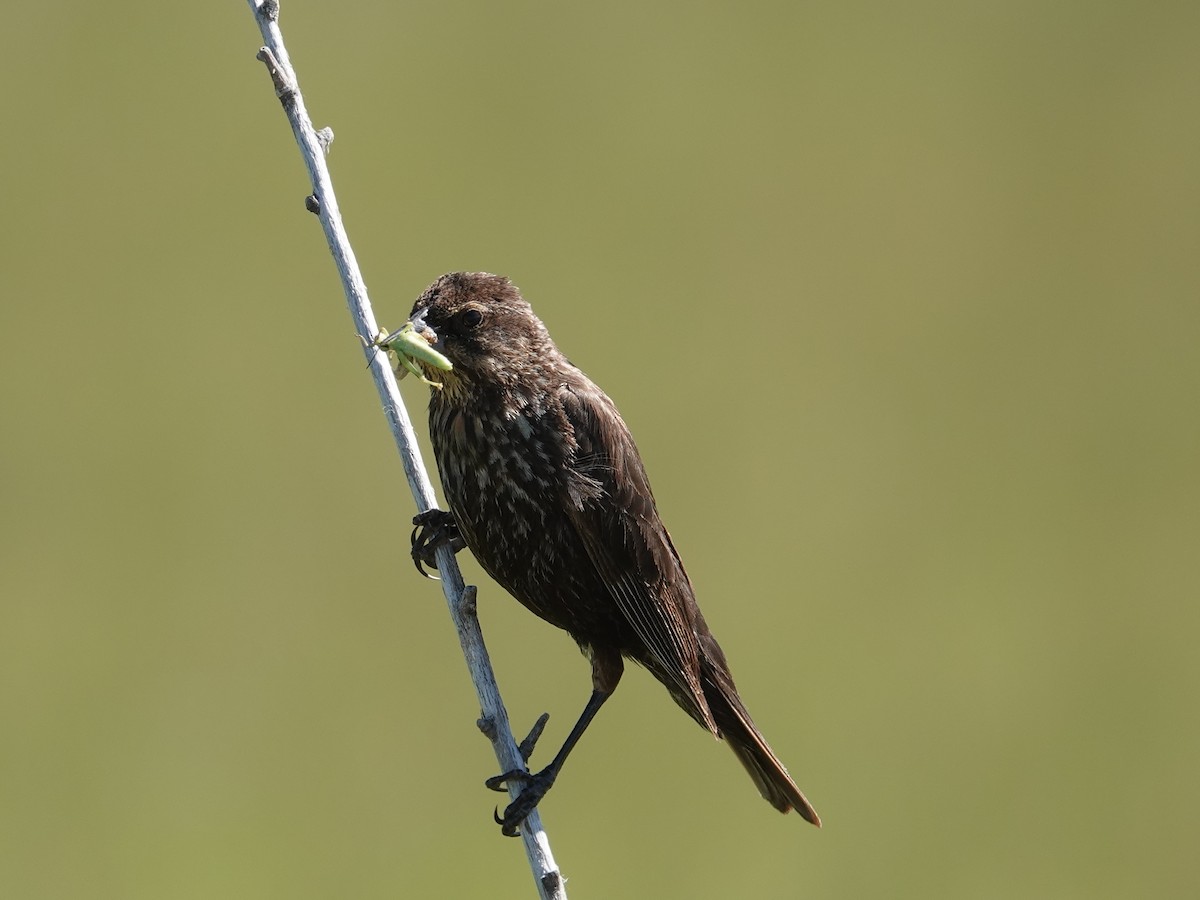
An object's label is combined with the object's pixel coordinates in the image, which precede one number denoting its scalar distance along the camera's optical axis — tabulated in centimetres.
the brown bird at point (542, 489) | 812
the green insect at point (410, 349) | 755
